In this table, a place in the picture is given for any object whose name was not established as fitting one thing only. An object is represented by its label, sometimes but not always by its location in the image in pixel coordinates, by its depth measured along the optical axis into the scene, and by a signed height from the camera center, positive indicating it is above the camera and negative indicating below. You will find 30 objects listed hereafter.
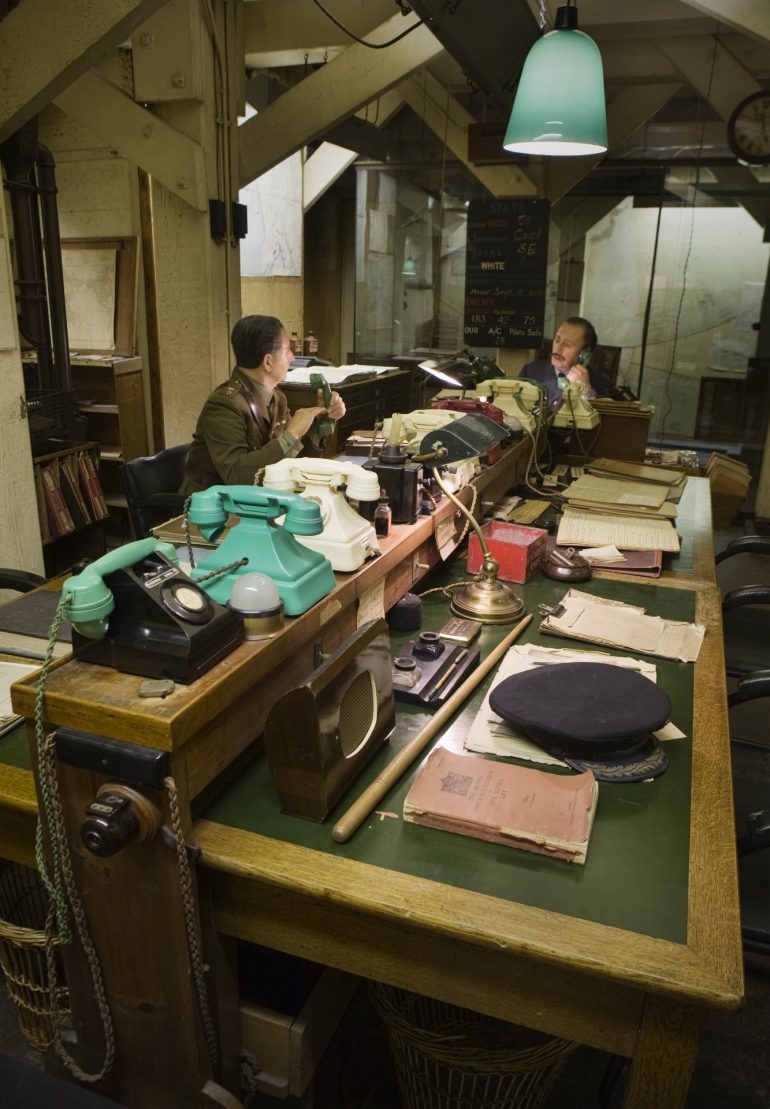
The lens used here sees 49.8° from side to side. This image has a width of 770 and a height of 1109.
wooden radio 1.23 -0.65
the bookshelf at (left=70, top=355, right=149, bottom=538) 5.36 -0.72
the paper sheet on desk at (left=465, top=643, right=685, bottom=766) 1.48 -0.75
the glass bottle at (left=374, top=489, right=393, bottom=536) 1.97 -0.50
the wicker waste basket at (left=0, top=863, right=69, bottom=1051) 1.51 -1.24
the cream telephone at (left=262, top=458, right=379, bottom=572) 1.65 -0.39
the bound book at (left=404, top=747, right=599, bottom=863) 1.24 -0.75
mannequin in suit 4.45 -0.23
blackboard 5.81 +0.23
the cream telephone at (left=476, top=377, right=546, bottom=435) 3.45 -0.37
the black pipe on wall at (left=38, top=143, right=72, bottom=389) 4.43 +0.23
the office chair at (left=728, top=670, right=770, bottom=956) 1.55 -1.07
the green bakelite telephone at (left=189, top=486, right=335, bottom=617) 1.42 -0.40
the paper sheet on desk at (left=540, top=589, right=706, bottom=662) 1.96 -0.76
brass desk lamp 2.10 -0.62
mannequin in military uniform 3.00 -0.44
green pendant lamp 2.53 +0.64
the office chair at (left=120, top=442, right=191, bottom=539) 3.16 -0.73
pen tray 1.67 -0.74
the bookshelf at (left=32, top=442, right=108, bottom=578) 4.30 -1.08
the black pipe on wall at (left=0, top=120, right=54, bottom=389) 4.19 +0.10
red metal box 2.39 -0.68
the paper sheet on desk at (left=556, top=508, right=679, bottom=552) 2.68 -0.72
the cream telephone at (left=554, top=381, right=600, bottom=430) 3.83 -0.46
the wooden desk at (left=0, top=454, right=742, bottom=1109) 1.09 -0.79
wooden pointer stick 1.26 -0.75
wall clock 5.12 +1.09
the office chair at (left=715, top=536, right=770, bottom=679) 2.53 -1.33
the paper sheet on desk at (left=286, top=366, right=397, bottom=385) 4.86 -0.43
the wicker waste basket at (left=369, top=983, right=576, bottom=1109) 1.42 -1.31
